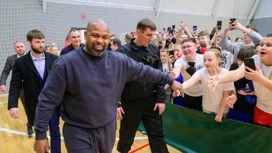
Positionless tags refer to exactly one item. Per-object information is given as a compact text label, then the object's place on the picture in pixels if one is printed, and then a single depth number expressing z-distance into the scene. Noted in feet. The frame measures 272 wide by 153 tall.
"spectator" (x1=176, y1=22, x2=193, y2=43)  20.74
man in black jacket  9.97
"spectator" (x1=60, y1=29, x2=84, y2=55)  11.83
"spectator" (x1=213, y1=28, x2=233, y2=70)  15.72
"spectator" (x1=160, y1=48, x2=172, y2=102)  15.52
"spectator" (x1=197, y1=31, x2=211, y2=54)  15.99
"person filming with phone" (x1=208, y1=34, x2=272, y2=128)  7.32
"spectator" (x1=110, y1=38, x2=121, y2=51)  18.20
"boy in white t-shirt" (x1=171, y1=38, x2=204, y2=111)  11.80
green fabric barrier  9.49
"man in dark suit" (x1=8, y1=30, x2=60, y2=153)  10.48
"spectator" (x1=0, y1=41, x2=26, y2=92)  14.10
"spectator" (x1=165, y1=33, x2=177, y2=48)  20.51
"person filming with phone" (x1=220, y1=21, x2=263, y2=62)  12.33
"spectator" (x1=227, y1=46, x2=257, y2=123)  9.85
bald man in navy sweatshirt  6.38
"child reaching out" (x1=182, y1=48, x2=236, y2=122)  10.02
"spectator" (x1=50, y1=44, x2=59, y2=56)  21.33
